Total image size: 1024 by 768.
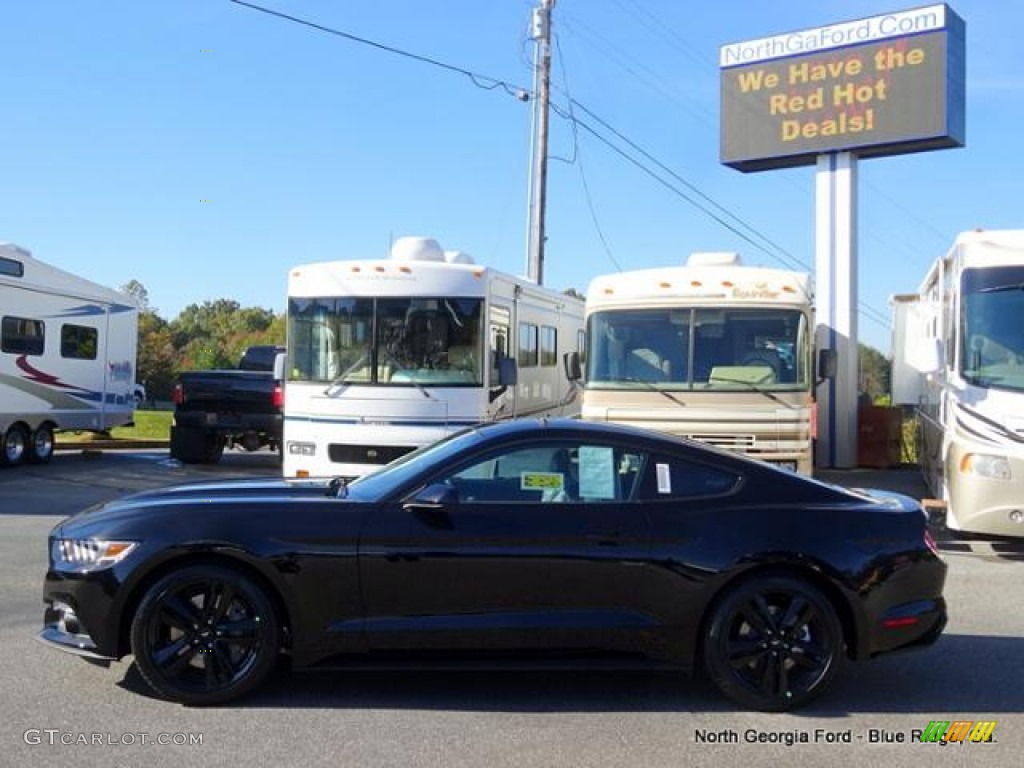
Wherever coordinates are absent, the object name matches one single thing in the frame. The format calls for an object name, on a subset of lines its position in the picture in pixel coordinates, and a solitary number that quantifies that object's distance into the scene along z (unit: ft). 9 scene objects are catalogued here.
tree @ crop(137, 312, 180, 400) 273.33
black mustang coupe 16.55
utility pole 73.51
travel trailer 55.77
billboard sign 56.18
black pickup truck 56.90
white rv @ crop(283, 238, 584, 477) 36.96
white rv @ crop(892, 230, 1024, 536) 30.07
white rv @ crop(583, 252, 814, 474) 35.50
